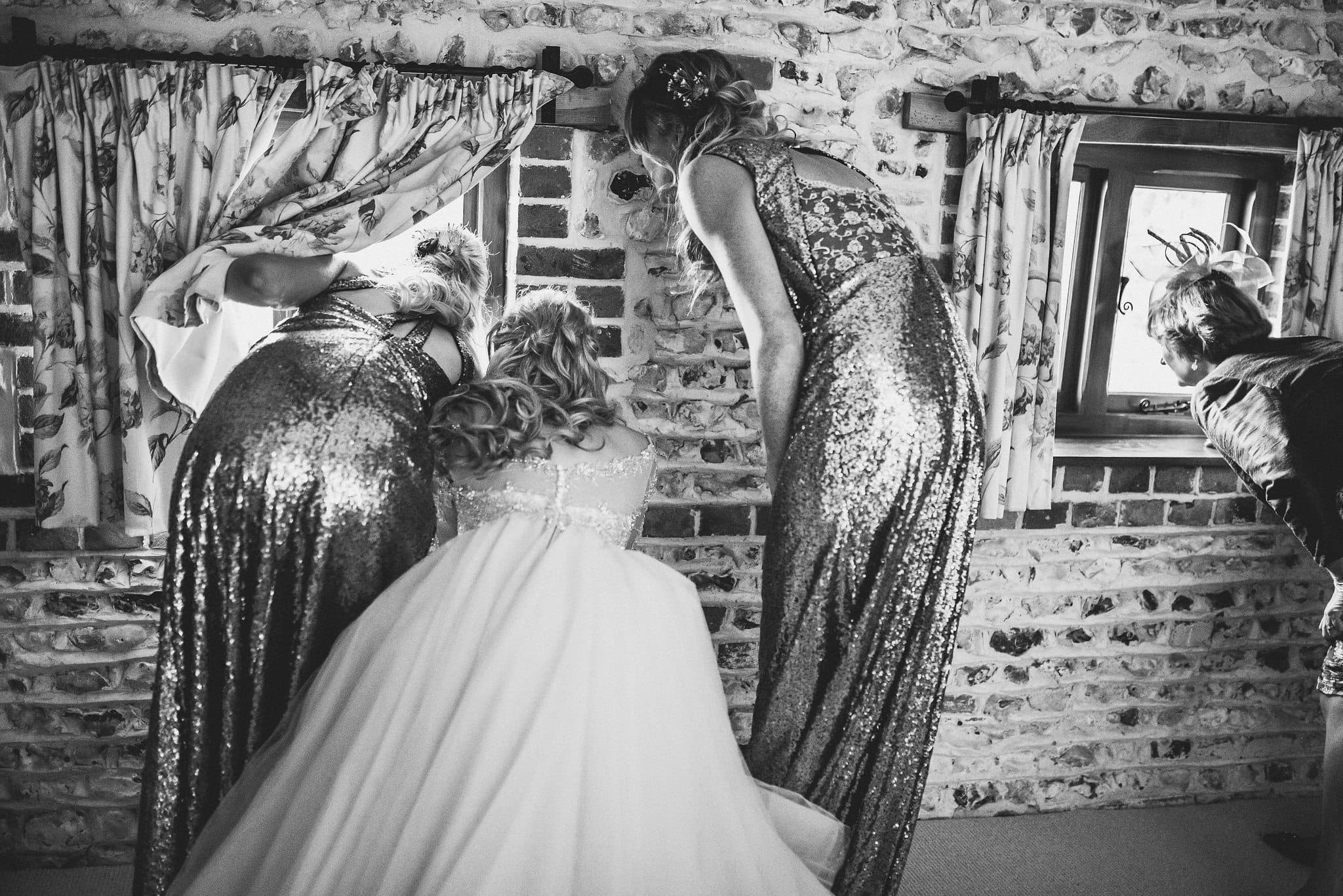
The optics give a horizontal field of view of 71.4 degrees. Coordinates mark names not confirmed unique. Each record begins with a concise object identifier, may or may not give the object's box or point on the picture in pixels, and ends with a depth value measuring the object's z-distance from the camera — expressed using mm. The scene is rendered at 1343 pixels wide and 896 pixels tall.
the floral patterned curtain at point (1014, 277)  2523
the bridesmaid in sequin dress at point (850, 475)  1889
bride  1405
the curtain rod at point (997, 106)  2520
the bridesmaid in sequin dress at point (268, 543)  1795
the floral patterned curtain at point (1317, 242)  2717
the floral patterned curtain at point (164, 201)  2119
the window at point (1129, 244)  2854
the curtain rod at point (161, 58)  2109
